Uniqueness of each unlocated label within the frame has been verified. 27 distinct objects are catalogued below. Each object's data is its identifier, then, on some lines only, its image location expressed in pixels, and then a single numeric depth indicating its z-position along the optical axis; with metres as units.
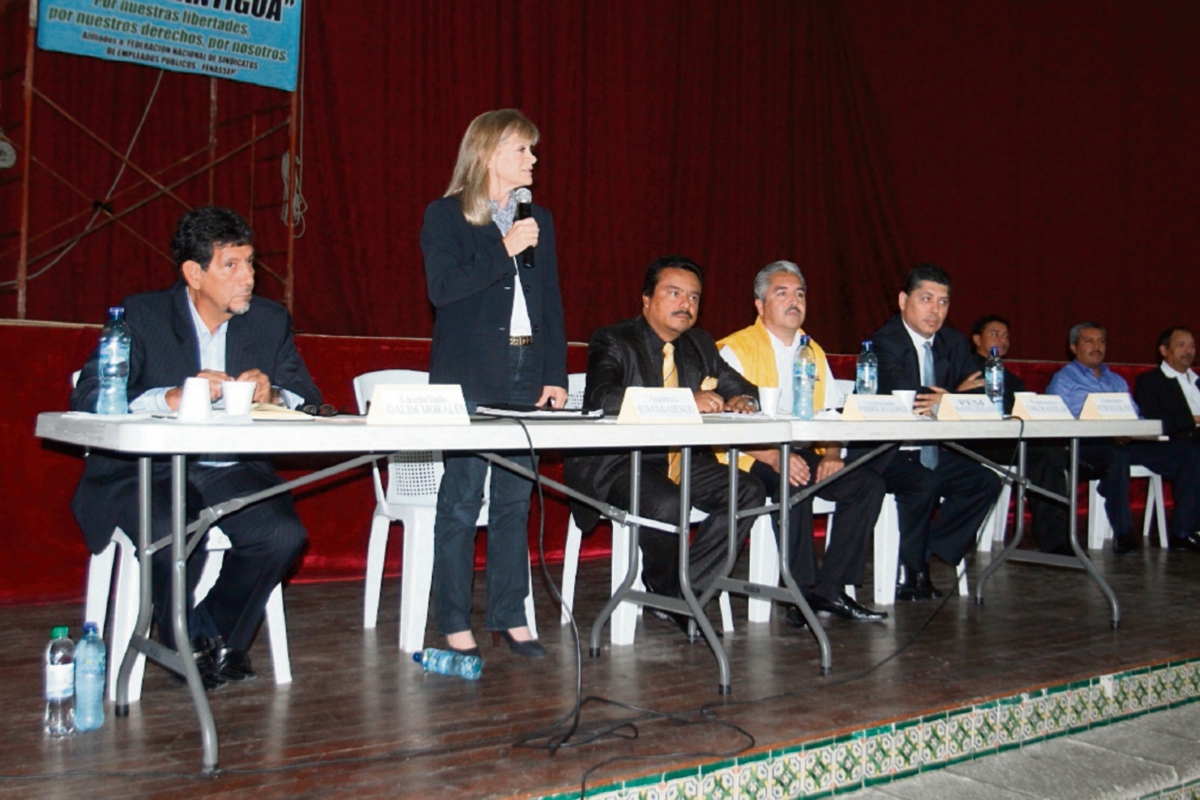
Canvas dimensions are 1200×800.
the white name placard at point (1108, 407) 3.23
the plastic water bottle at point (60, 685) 1.94
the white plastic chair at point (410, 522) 2.71
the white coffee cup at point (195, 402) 1.77
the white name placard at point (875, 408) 2.60
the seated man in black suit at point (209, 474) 2.27
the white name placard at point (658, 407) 2.21
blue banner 4.12
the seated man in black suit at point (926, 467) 3.45
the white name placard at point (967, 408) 2.86
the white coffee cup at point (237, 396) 1.80
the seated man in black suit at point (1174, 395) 4.89
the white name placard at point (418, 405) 1.88
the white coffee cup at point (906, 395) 2.85
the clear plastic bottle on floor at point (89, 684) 1.98
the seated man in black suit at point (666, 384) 2.79
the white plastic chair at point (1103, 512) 4.92
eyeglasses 2.06
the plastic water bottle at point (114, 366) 1.98
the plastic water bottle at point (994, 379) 3.23
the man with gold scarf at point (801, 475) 3.13
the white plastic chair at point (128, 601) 2.26
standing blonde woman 2.48
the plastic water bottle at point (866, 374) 3.11
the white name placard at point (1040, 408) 3.02
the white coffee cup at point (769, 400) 2.61
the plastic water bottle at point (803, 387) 2.68
